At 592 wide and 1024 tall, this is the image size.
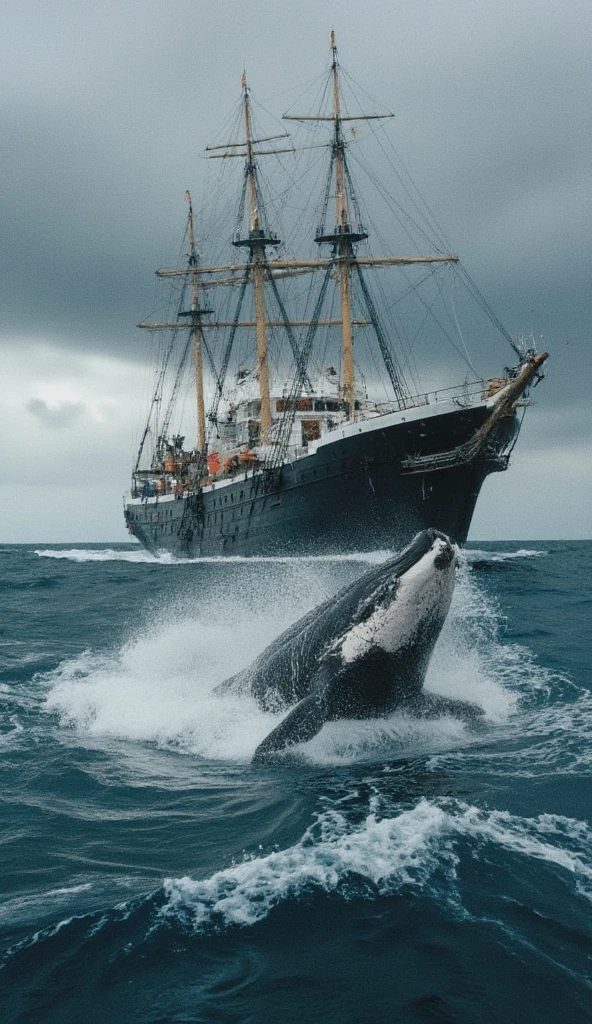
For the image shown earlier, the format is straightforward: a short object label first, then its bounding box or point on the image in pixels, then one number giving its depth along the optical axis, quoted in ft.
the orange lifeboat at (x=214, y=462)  184.91
